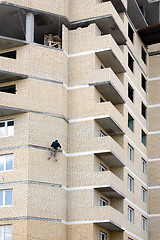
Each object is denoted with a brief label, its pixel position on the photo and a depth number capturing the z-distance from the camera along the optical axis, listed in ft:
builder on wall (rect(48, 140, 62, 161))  155.02
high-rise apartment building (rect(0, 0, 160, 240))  152.25
